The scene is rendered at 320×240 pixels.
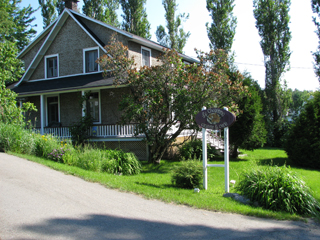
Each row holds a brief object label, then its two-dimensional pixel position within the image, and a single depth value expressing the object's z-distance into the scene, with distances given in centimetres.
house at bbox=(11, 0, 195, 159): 1573
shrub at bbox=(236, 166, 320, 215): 670
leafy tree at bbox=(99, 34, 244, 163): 1159
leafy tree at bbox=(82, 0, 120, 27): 3394
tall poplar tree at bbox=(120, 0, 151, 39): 3419
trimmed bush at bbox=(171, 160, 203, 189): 859
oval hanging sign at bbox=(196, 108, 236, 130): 829
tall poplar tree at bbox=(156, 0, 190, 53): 3528
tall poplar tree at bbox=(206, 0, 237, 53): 2869
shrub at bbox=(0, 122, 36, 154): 1172
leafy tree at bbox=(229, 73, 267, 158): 1463
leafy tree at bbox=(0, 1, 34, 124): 1338
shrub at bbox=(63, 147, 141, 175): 1043
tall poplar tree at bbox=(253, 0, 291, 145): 2571
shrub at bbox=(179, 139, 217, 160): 1406
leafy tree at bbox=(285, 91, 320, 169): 1325
